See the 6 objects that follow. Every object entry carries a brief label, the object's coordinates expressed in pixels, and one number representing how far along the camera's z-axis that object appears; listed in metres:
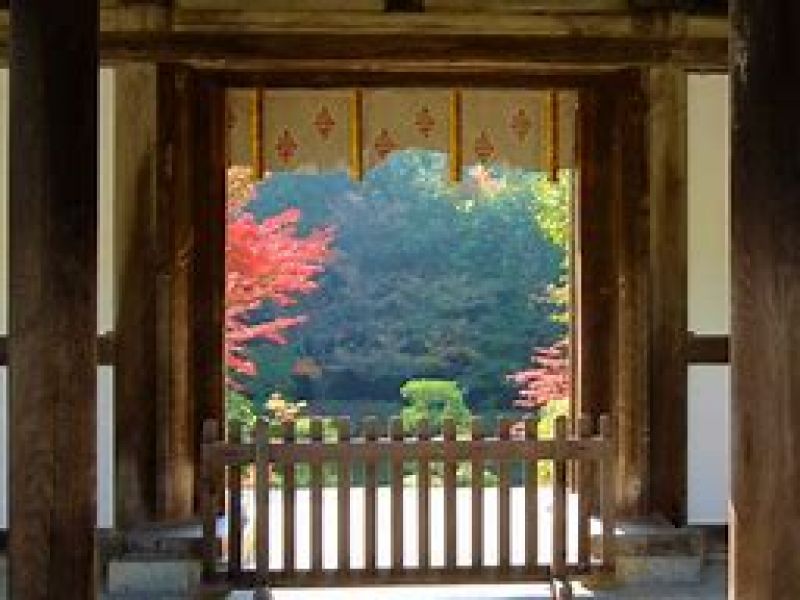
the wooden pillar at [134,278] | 6.04
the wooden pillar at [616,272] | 6.26
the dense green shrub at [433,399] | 15.72
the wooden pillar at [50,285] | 3.19
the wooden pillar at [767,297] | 3.05
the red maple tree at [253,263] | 9.83
